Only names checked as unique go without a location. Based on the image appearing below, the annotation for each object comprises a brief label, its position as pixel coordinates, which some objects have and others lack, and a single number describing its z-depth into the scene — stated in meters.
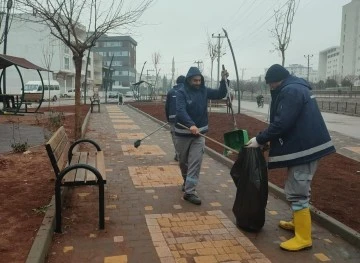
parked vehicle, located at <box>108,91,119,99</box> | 58.85
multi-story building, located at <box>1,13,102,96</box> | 53.66
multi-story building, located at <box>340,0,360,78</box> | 99.01
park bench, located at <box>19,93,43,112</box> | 22.23
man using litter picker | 5.05
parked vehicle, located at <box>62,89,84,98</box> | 54.09
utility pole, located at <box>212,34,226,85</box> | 34.04
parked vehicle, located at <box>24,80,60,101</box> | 39.47
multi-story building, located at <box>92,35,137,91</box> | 118.25
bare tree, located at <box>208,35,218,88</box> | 33.22
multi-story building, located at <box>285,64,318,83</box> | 115.50
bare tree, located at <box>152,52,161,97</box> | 51.22
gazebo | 13.61
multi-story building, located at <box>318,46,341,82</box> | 115.26
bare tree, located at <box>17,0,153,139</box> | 8.89
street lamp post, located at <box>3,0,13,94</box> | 13.24
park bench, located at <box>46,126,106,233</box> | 4.06
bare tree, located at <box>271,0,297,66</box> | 19.95
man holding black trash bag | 3.74
